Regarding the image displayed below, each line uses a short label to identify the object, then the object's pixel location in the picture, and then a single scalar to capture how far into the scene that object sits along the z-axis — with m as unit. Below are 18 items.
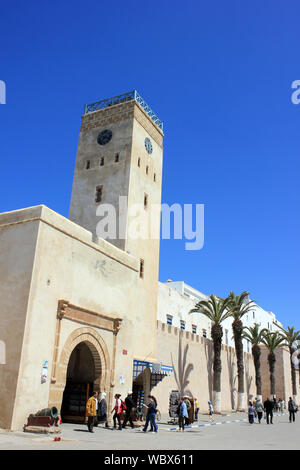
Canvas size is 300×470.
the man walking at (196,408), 21.25
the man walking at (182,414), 15.12
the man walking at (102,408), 14.66
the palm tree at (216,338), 27.67
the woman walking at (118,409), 14.42
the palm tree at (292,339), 44.19
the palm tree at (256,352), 37.59
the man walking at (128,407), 14.60
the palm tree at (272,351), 39.78
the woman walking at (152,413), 14.01
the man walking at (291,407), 21.22
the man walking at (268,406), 20.94
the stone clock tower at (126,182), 22.11
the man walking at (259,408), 21.51
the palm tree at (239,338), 32.44
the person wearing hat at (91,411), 12.77
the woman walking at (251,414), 20.53
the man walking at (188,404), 18.03
